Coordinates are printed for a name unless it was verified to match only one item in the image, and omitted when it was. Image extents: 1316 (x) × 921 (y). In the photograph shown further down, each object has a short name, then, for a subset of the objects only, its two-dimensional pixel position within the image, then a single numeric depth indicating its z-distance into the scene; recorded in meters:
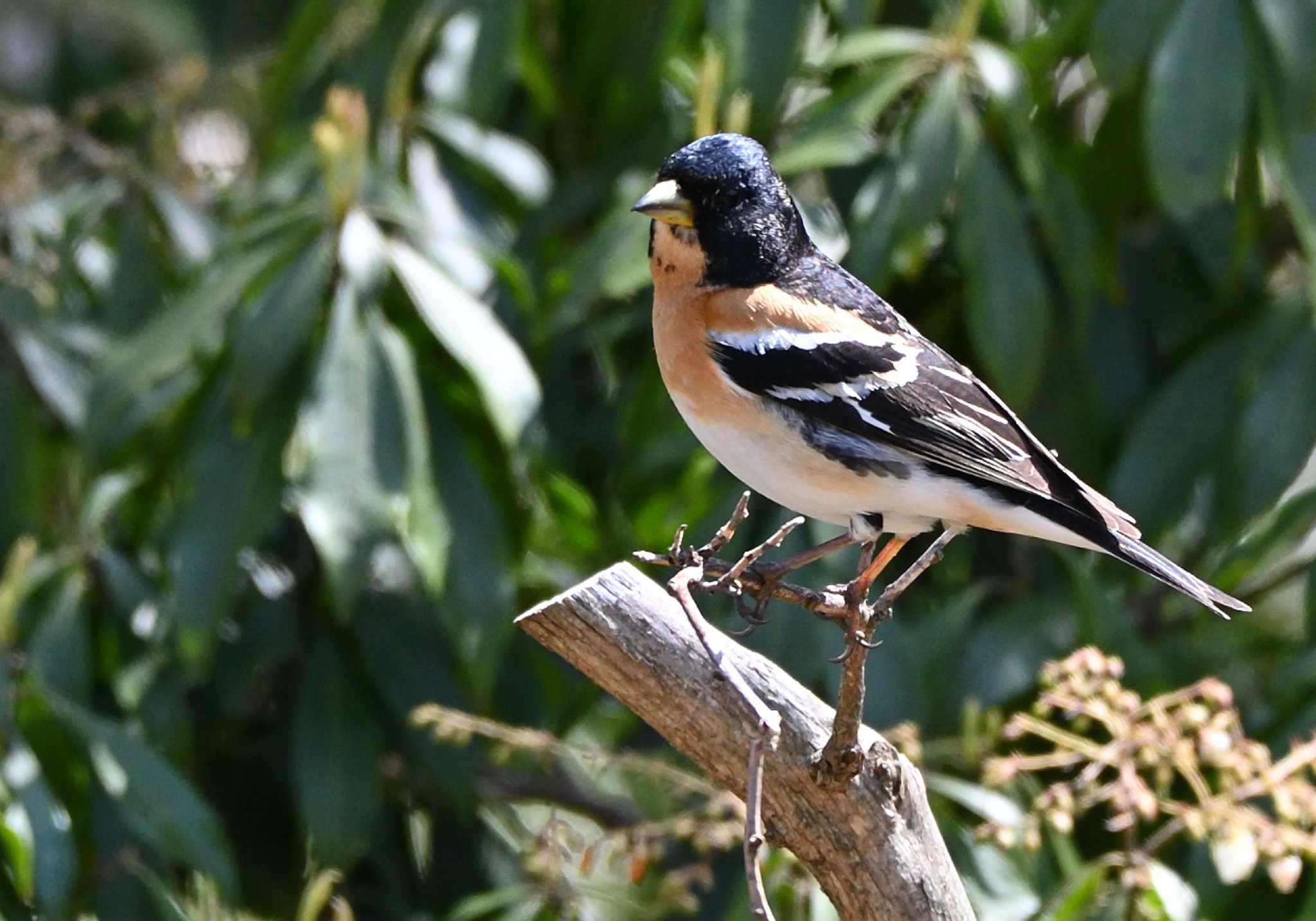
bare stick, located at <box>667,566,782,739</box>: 4.80
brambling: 6.07
